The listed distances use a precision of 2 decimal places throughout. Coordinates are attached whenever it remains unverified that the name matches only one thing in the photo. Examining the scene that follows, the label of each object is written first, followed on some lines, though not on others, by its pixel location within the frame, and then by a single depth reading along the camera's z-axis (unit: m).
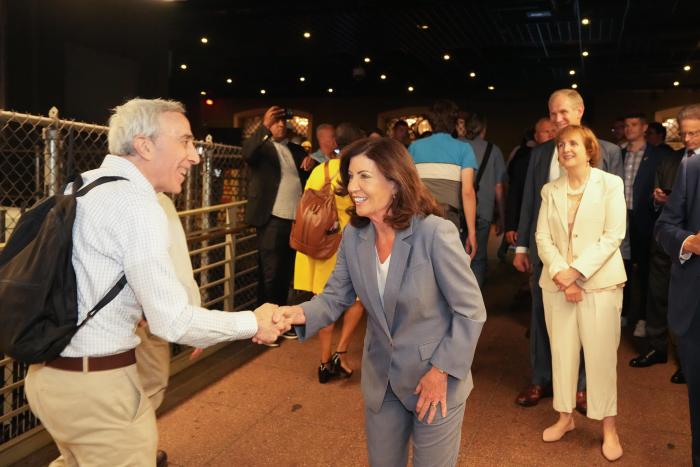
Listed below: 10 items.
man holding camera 4.80
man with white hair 1.66
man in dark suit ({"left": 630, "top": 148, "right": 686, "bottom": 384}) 4.61
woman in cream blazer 3.12
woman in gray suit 1.91
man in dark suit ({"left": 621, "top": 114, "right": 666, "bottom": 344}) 5.24
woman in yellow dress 4.15
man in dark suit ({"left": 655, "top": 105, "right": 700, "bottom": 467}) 2.61
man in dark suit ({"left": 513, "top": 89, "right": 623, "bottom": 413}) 3.47
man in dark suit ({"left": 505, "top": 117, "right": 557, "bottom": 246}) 4.62
